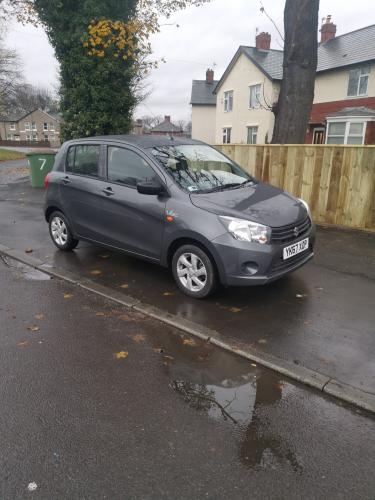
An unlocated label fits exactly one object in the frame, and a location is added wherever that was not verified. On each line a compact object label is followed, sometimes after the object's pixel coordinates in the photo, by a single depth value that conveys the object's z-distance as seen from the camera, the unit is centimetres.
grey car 427
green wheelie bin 1269
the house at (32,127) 9750
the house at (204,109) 4700
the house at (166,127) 7744
